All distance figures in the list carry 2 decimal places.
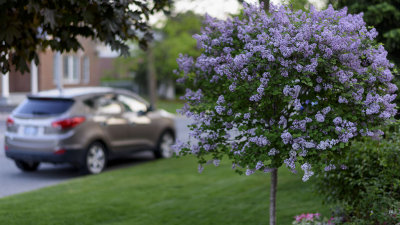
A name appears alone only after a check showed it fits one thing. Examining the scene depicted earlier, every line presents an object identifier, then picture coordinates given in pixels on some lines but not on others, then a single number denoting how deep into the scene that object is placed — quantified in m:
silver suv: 9.97
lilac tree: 4.30
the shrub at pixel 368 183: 4.96
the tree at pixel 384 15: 7.17
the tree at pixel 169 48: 31.66
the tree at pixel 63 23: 5.23
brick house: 34.04
